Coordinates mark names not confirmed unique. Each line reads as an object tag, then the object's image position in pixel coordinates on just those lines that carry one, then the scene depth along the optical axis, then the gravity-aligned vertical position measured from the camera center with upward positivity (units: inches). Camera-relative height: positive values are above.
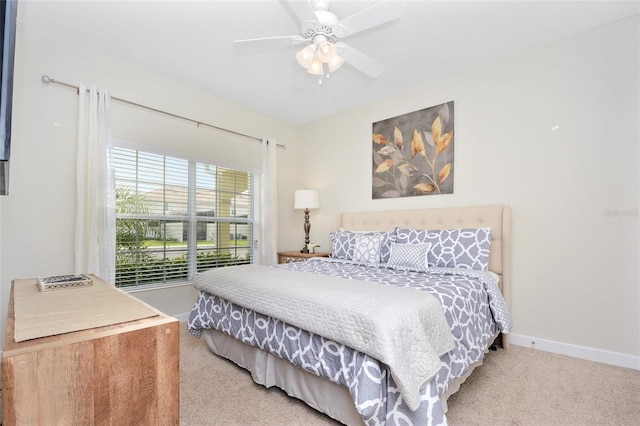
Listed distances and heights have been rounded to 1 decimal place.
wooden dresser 27.1 -15.7
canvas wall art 125.7 +29.0
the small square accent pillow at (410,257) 103.6 -13.3
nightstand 150.5 -19.1
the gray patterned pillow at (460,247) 101.3 -9.7
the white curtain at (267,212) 159.9 +3.4
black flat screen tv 30.9 +15.6
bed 52.9 -21.5
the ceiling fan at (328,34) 69.6 +47.4
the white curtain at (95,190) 102.7 +9.3
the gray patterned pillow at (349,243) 120.8 -10.1
